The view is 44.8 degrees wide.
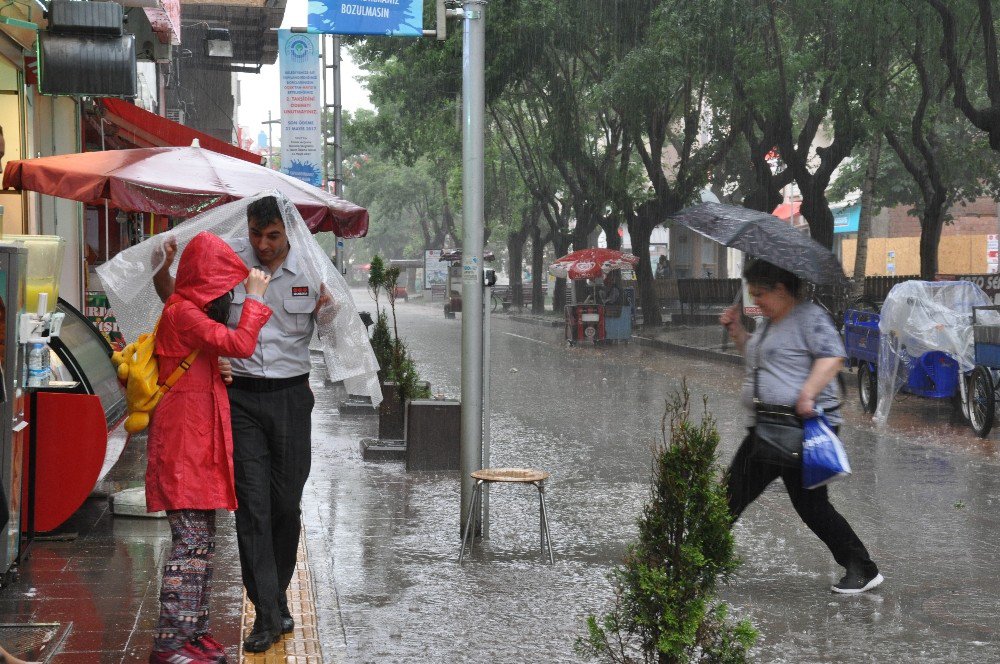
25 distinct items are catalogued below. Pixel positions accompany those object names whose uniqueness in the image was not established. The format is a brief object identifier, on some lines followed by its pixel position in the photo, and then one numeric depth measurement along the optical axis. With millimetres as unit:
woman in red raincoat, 4531
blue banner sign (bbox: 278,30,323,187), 20656
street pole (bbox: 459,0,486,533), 6957
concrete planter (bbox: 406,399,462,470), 9727
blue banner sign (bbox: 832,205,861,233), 47647
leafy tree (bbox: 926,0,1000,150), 15180
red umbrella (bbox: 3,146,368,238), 7816
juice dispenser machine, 5391
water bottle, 5840
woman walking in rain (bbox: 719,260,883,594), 6016
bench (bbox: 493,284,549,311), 49081
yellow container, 5961
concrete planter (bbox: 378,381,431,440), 10891
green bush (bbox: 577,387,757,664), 3998
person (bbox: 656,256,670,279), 44188
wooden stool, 6719
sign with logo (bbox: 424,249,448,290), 62938
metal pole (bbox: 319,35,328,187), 26473
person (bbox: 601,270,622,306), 29523
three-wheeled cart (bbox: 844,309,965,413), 12617
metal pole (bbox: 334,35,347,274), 25859
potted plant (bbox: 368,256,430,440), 10898
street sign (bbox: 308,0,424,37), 9562
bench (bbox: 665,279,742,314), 32281
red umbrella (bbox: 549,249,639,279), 29531
